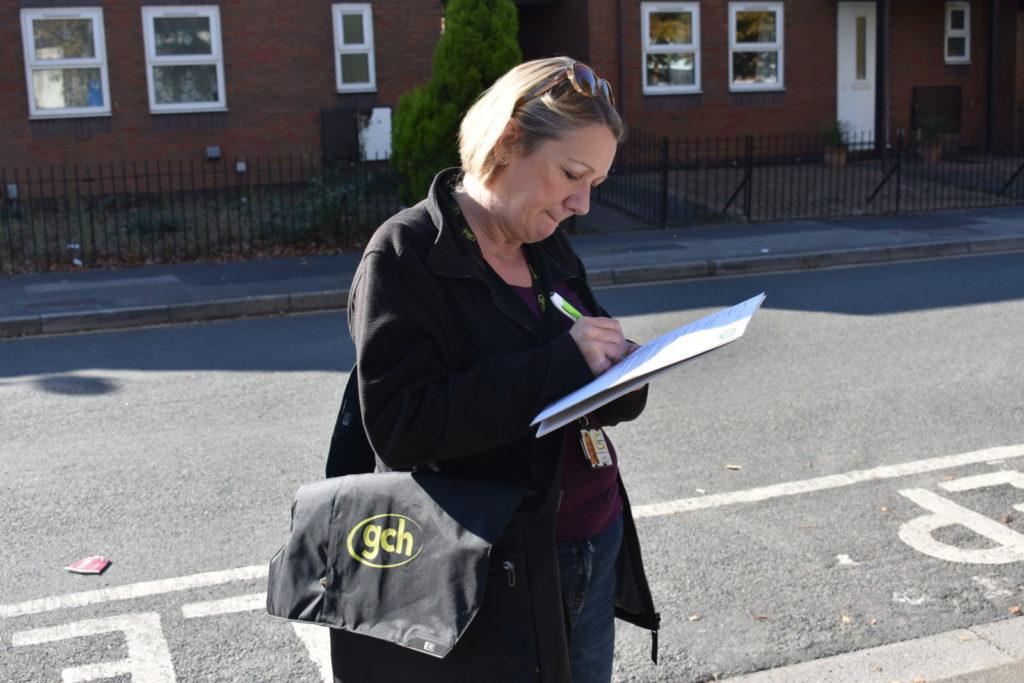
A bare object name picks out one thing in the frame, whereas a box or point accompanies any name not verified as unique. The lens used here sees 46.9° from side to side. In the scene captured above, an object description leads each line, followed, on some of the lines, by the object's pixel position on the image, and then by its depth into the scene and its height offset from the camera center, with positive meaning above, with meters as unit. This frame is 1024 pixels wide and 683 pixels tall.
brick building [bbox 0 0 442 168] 18.36 +1.53
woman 2.13 -0.35
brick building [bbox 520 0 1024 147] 22.03 +1.73
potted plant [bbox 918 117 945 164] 23.19 +0.05
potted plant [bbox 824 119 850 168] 22.58 +0.00
